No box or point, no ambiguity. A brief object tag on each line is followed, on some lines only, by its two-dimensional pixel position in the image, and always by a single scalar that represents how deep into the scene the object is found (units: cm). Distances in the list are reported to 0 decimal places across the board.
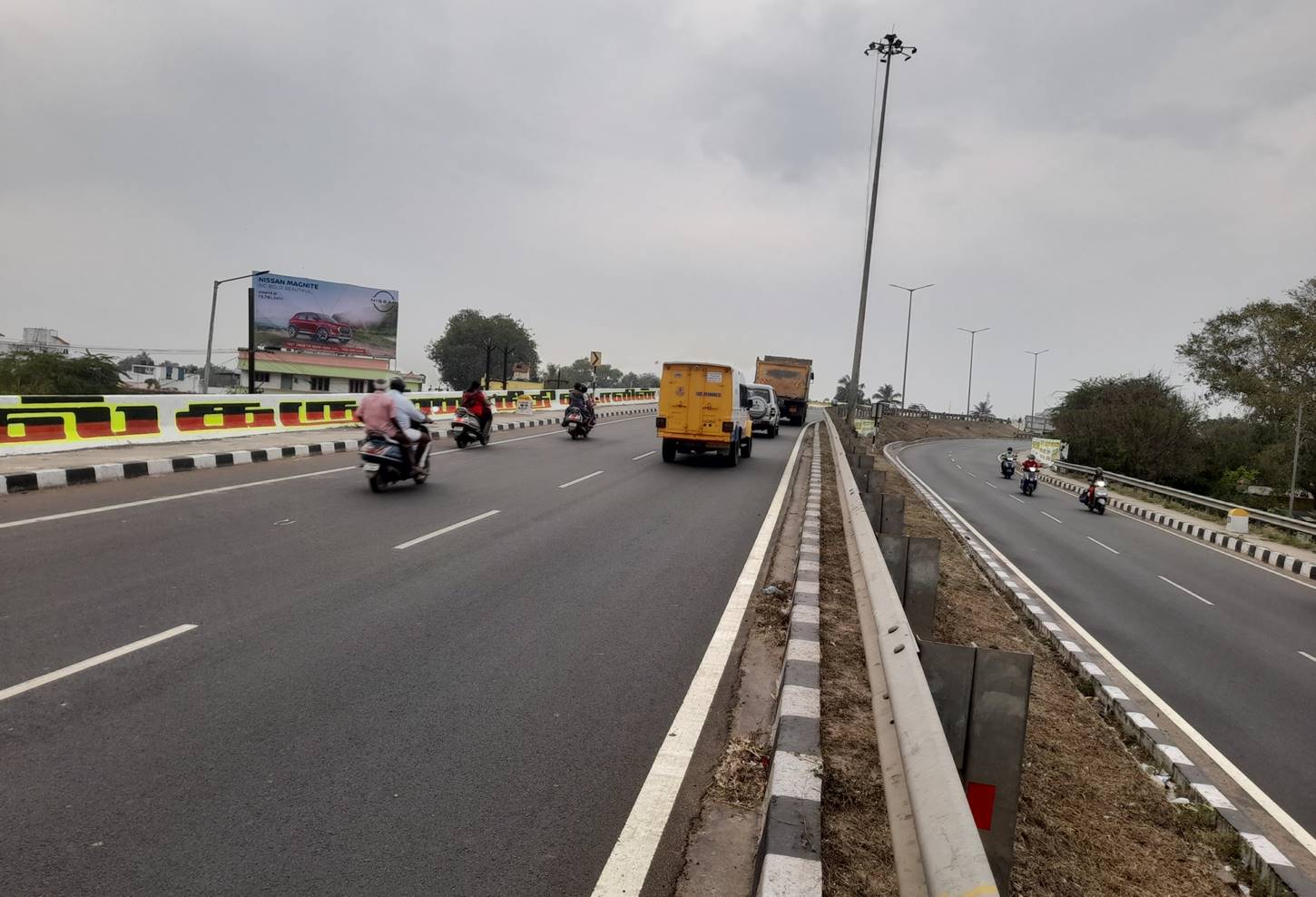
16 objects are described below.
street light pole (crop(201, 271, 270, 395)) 3559
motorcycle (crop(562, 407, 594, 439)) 2416
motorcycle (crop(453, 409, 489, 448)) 1973
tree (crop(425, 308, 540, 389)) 10188
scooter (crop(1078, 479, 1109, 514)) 2827
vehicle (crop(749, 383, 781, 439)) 3108
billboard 6450
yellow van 1867
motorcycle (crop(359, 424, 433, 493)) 1230
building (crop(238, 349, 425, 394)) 6650
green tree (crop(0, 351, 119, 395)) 4909
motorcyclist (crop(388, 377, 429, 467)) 1248
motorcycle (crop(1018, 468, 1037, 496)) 3259
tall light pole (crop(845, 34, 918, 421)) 2562
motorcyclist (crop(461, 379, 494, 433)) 1994
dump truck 4188
